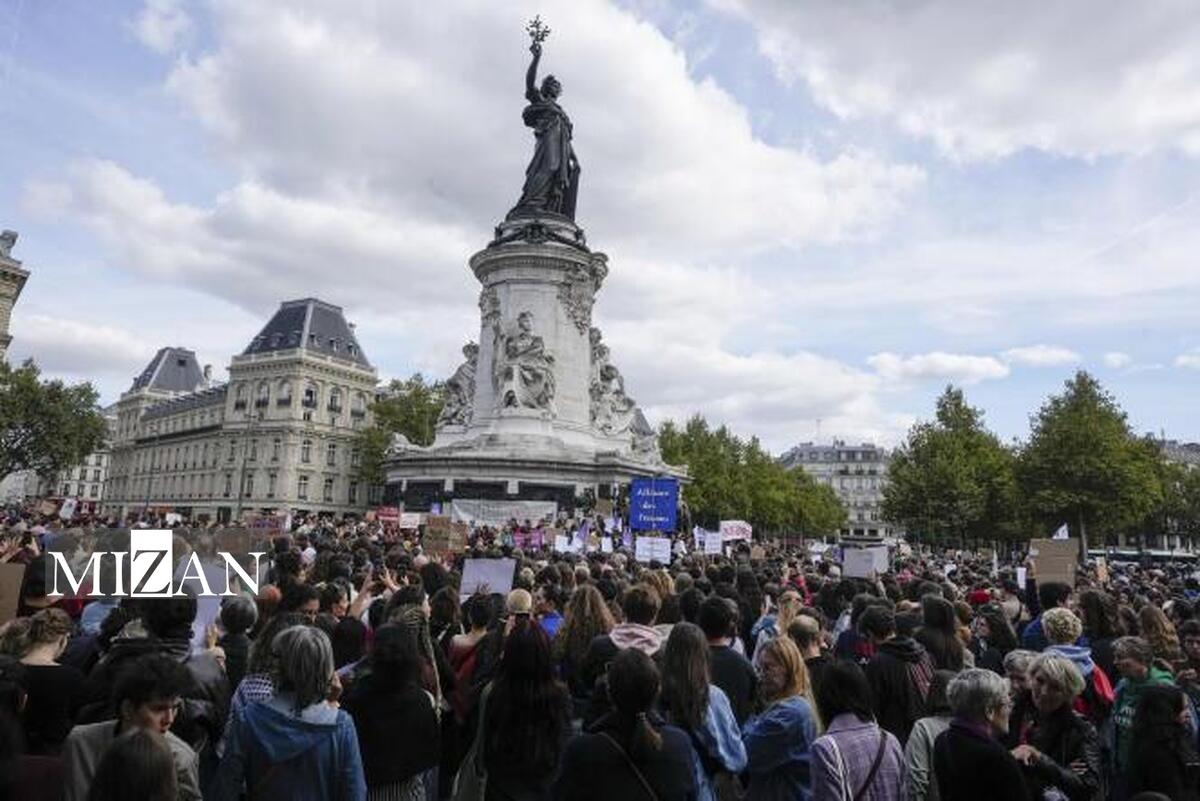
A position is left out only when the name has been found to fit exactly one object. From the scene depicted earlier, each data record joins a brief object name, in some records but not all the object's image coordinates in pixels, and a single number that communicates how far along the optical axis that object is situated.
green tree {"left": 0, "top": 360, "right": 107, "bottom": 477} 55.59
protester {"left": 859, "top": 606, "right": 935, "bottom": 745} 6.16
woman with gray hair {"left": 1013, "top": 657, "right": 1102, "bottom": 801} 4.85
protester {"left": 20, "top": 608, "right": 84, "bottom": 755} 4.46
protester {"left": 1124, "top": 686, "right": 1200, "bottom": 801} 4.81
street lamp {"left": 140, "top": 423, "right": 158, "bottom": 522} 104.76
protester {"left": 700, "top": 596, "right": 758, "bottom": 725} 6.45
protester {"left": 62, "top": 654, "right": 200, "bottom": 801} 4.08
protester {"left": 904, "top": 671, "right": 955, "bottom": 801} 4.81
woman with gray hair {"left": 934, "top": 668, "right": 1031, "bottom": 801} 4.35
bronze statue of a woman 43.22
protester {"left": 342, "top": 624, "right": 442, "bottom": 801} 5.14
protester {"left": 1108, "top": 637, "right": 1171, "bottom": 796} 5.55
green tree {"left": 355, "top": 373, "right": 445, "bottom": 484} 84.69
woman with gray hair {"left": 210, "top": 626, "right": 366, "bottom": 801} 4.57
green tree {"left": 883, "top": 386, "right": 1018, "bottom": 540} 54.19
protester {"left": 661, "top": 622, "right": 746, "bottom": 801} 5.05
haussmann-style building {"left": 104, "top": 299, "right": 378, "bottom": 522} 87.81
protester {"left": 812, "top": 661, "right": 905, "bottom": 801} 4.60
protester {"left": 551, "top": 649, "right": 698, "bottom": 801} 4.27
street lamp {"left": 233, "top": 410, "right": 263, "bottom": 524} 88.76
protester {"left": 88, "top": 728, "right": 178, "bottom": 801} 3.24
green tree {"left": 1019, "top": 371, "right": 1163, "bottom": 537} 50.53
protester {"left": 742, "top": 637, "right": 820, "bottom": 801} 5.09
